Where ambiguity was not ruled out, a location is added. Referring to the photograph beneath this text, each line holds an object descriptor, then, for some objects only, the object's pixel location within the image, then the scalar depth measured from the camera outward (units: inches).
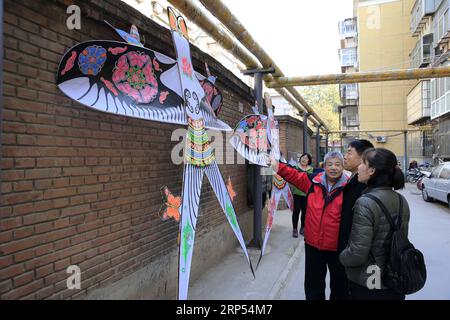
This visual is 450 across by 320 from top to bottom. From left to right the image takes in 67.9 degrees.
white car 418.8
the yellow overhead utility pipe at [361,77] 252.7
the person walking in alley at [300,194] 256.5
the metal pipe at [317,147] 609.4
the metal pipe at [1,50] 67.4
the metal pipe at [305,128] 441.4
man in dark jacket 113.1
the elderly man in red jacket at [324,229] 118.3
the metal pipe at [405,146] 819.9
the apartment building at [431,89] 627.8
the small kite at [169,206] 143.4
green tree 1707.1
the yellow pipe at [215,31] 139.4
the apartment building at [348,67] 1465.3
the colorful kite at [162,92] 87.5
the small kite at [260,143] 176.6
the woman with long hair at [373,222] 89.0
